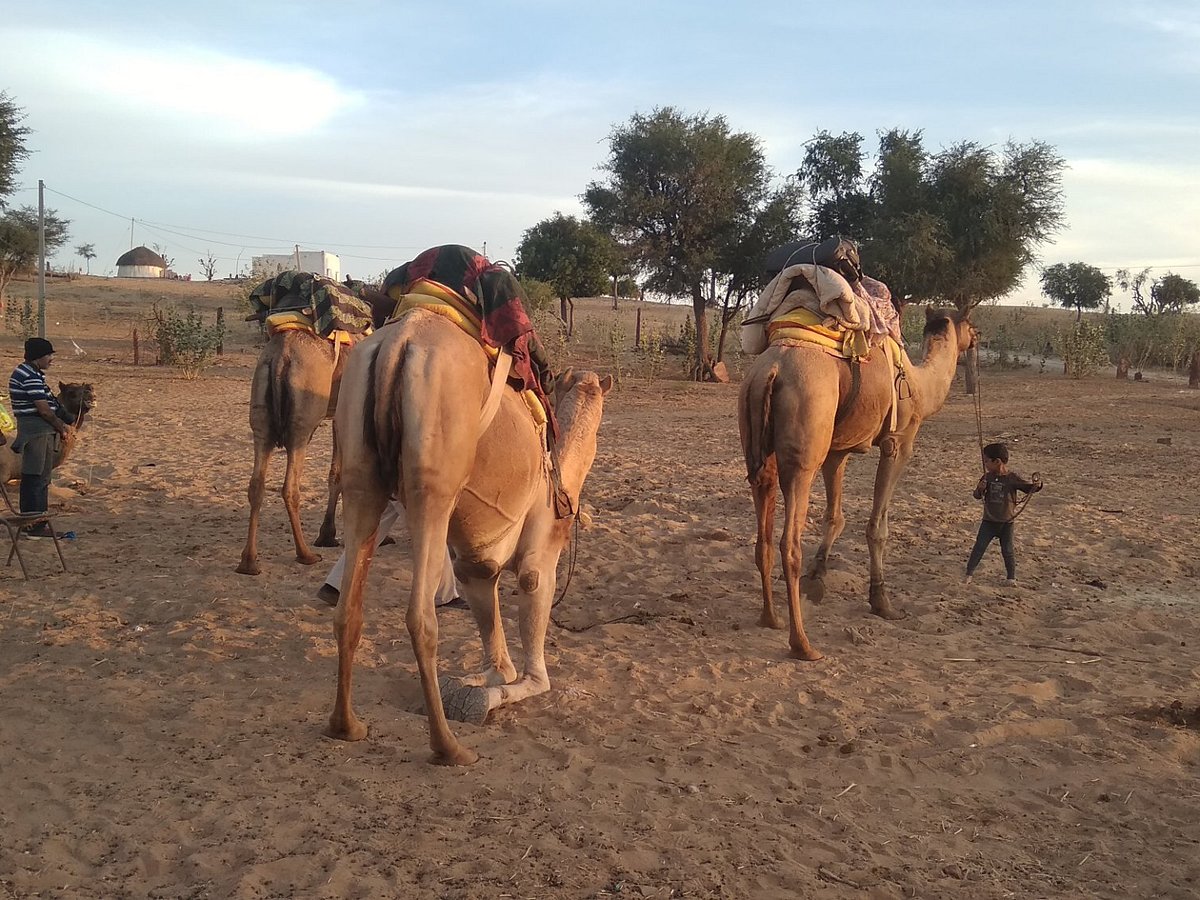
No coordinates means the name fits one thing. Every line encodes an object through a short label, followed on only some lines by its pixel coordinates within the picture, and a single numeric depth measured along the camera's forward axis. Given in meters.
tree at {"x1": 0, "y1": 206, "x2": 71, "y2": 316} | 33.69
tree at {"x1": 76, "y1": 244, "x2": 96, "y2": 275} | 82.62
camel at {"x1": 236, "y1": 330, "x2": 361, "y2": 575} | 7.26
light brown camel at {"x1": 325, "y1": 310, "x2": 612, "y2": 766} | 3.77
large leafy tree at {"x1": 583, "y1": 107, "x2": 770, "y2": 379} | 27.97
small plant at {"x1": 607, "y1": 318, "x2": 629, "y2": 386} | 23.89
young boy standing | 7.36
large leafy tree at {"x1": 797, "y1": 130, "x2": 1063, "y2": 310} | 23.89
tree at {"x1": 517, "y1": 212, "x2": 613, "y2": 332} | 38.03
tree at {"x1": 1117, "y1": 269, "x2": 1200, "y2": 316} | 56.47
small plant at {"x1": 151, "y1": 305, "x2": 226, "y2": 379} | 20.95
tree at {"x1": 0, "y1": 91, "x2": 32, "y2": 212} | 21.78
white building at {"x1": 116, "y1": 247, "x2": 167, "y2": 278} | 74.31
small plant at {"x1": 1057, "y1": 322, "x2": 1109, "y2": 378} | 26.80
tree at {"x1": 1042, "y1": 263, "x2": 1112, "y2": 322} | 66.38
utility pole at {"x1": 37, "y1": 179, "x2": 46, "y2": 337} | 21.94
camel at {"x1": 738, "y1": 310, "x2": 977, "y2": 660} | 5.97
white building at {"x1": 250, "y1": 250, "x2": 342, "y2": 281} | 49.42
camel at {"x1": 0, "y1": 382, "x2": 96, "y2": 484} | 8.21
